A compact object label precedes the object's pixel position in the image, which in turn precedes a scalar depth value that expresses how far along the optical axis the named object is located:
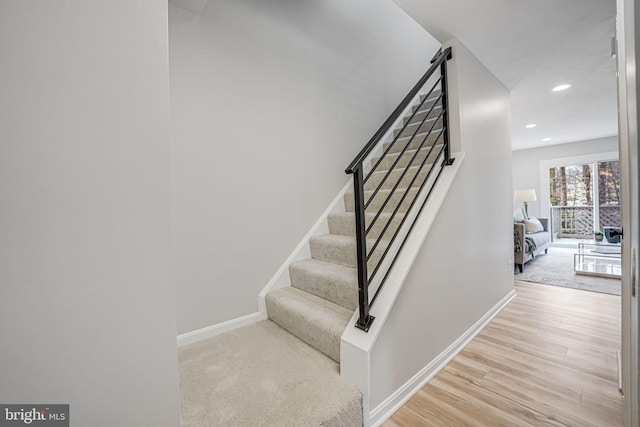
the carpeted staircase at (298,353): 1.16
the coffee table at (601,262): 3.91
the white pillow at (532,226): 5.46
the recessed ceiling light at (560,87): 3.05
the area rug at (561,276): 3.37
